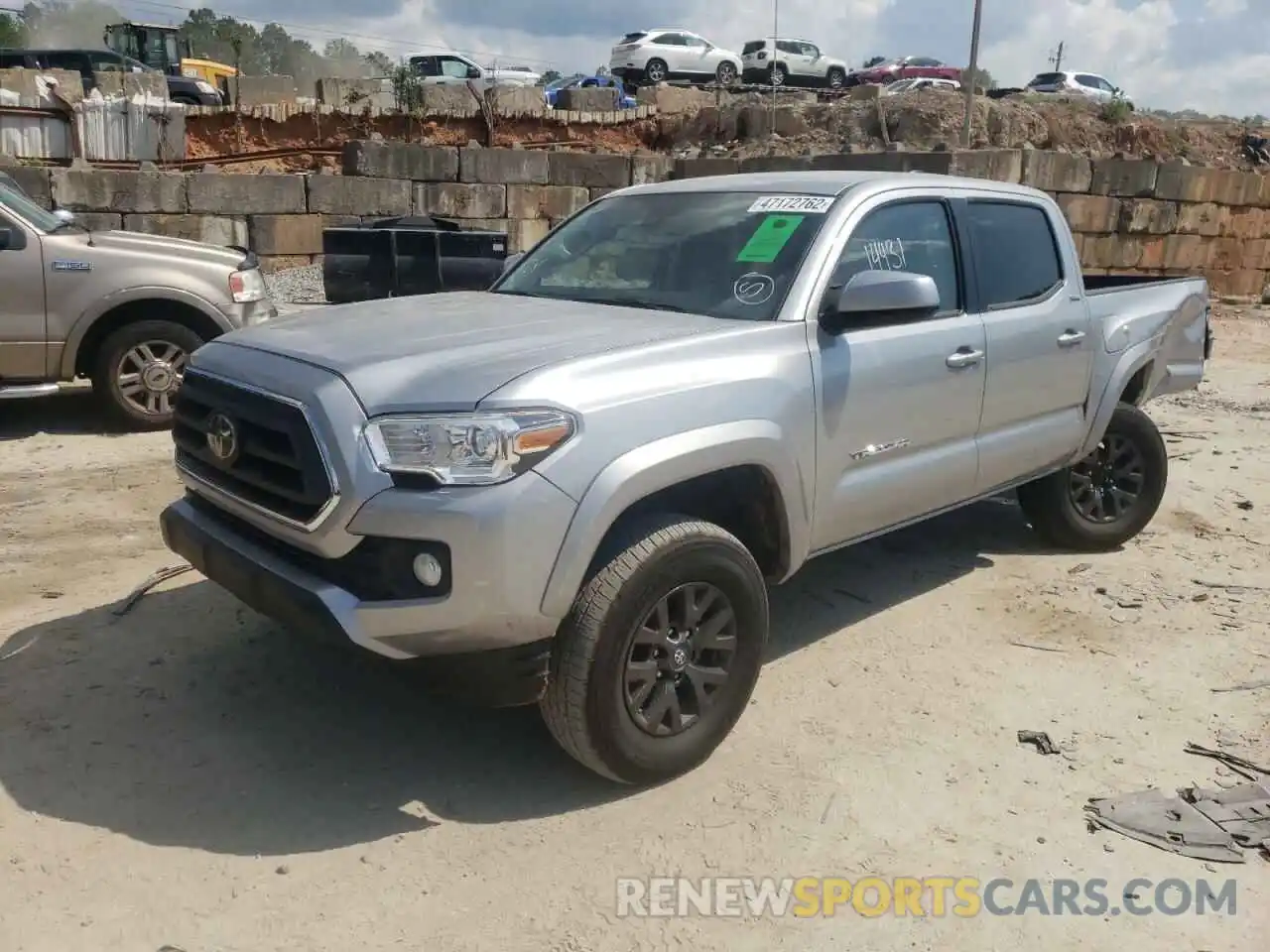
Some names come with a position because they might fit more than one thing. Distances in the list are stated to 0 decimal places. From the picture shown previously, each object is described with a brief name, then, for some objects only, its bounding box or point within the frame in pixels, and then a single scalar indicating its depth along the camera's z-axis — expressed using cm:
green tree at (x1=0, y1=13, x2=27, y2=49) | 4959
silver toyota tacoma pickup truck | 292
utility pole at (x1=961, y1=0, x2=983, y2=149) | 1638
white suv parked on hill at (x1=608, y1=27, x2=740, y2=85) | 3047
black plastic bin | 1042
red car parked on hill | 3481
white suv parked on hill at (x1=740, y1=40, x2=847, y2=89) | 3272
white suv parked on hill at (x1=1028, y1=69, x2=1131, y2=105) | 3225
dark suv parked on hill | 2150
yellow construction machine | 2842
